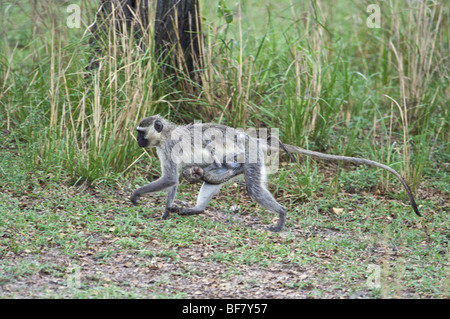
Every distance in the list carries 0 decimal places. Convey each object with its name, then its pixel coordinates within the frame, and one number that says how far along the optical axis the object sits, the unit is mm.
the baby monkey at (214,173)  12164
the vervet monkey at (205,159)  11969
